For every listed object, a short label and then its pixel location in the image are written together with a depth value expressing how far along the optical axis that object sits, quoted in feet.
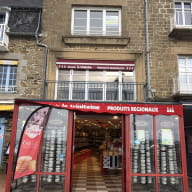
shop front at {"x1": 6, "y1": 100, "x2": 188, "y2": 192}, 21.16
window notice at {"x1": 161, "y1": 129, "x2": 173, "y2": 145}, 22.84
